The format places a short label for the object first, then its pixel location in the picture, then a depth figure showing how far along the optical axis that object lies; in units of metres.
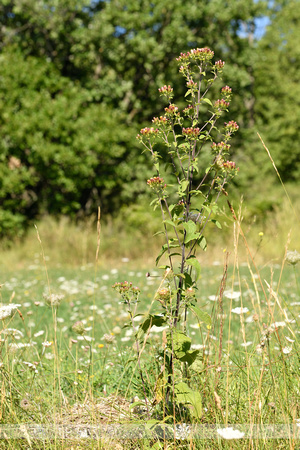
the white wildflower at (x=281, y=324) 2.49
